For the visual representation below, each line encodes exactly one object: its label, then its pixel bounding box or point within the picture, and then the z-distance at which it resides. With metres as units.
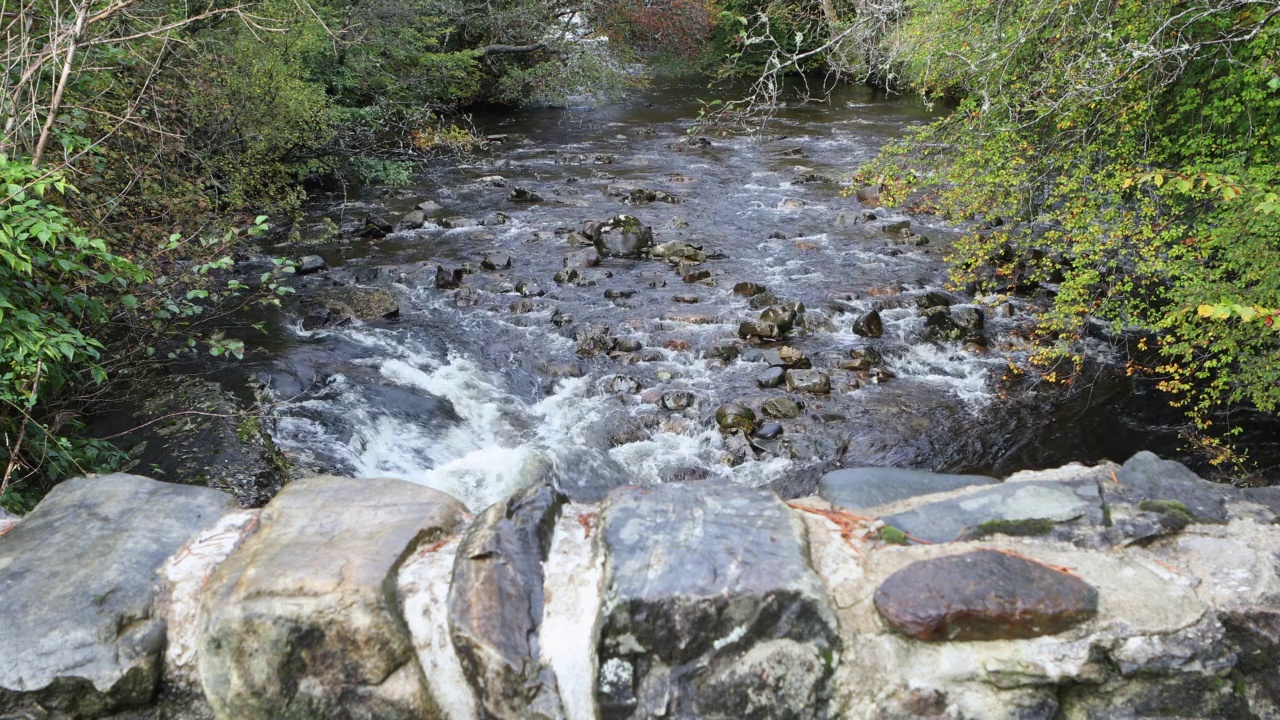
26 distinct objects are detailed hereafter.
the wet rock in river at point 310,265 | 10.80
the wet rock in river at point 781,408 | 7.64
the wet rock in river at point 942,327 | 9.00
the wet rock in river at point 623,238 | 11.67
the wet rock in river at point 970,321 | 9.02
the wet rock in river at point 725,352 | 8.70
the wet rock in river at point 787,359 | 8.49
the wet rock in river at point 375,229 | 12.48
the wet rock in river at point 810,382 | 8.03
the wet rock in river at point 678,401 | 7.81
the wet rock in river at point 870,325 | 9.10
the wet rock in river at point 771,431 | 7.36
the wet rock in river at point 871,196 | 13.68
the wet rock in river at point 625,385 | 8.14
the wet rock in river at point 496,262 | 11.26
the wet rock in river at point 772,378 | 8.16
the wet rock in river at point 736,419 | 7.46
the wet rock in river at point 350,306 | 9.27
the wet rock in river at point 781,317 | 9.20
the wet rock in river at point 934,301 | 9.65
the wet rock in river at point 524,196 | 14.47
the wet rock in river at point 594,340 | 8.91
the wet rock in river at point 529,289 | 10.39
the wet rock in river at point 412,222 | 12.96
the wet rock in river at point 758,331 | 9.04
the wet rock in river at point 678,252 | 11.49
